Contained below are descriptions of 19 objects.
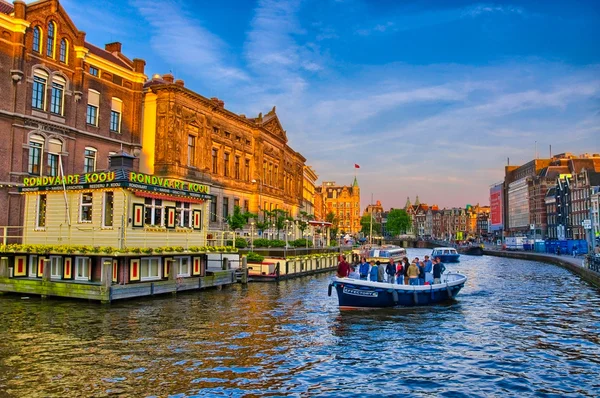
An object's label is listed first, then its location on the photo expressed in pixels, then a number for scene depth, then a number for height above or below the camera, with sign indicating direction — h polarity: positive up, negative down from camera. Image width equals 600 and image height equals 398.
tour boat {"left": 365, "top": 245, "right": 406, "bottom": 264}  67.69 -2.47
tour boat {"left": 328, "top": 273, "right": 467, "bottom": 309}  27.08 -3.13
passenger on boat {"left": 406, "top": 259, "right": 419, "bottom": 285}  29.67 -2.19
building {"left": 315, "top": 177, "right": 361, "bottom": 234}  160.45 +11.20
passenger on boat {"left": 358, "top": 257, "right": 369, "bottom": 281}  29.88 -2.04
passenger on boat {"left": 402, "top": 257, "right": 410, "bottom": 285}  30.02 -2.15
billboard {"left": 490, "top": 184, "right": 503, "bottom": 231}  196.18 +12.15
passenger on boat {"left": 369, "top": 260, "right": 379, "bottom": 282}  29.01 -2.13
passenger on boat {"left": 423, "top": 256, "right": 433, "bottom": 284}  31.14 -2.06
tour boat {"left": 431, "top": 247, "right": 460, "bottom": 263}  89.50 -3.13
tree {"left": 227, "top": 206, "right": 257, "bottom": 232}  55.25 +1.87
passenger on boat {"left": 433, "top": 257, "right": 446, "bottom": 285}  30.92 -2.07
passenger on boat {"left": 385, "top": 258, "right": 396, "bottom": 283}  29.47 -2.05
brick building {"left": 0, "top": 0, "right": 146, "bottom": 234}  41.25 +12.52
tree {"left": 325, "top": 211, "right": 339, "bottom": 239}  128.84 +5.06
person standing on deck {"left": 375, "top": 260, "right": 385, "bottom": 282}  29.19 -2.20
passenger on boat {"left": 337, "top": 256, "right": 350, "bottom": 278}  28.91 -1.87
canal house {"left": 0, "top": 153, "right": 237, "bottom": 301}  29.97 -0.18
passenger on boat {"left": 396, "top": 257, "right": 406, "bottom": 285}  29.67 -2.20
